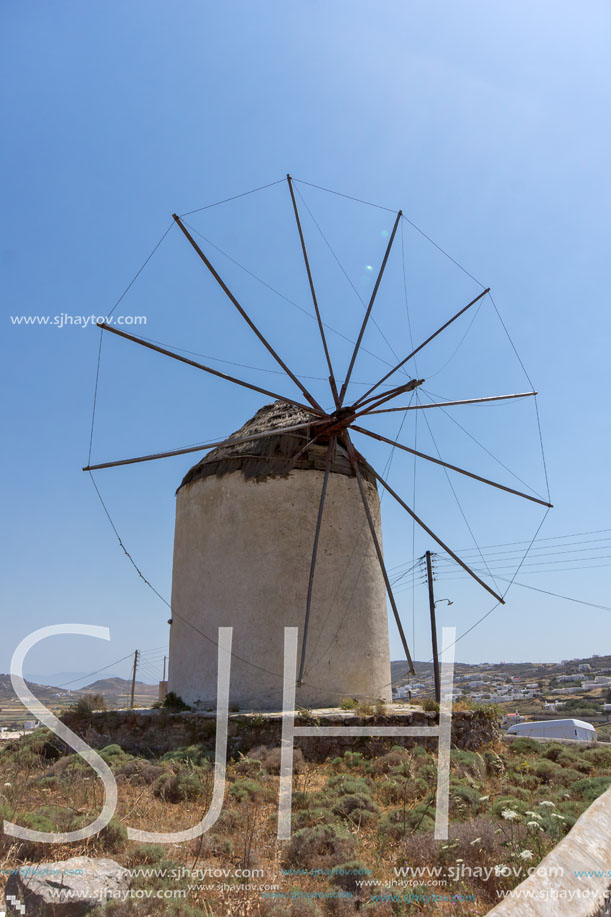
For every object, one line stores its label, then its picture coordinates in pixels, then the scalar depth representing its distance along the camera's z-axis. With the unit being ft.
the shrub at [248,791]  20.89
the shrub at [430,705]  30.42
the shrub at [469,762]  25.52
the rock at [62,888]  11.38
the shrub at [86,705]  32.17
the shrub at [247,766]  24.24
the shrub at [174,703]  33.81
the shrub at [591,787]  20.77
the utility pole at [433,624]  60.03
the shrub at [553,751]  30.17
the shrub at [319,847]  15.61
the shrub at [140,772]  23.03
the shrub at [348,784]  21.70
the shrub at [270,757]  24.61
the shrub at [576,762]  26.96
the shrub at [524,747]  31.35
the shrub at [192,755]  25.25
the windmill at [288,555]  32.83
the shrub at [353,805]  19.64
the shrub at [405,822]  17.43
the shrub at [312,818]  18.58
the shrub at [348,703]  30.96
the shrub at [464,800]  19.16
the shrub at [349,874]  14.25
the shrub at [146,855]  14.66
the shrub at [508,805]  18.54
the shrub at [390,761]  25.26
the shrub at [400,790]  21.84
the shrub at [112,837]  15.42
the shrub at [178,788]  21.31
